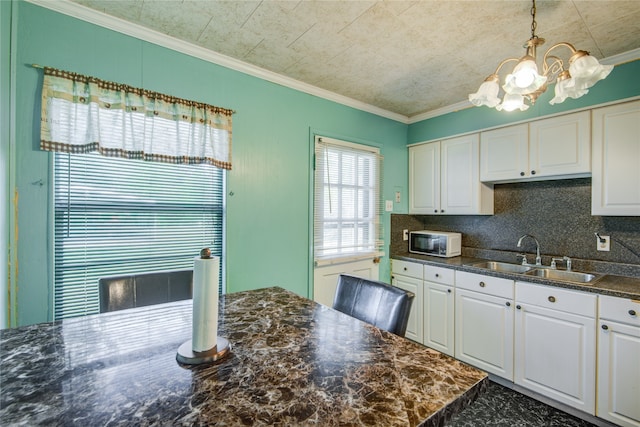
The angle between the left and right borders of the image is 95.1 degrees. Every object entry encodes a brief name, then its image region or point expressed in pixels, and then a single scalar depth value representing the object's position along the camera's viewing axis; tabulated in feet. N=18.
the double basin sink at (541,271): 7.43
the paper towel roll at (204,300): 2.96
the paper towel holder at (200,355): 2.93
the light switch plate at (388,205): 10.75
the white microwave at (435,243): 9.91
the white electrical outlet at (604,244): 7.47
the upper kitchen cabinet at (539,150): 7.20
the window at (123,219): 5.58
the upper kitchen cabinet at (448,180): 9.38
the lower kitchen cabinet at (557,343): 6.13
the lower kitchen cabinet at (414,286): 9.53
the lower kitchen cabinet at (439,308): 8.64
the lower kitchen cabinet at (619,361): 5.57
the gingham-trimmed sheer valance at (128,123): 5.31
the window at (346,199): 9.00
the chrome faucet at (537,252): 8.43
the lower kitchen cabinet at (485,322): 7.38
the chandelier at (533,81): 3.89
